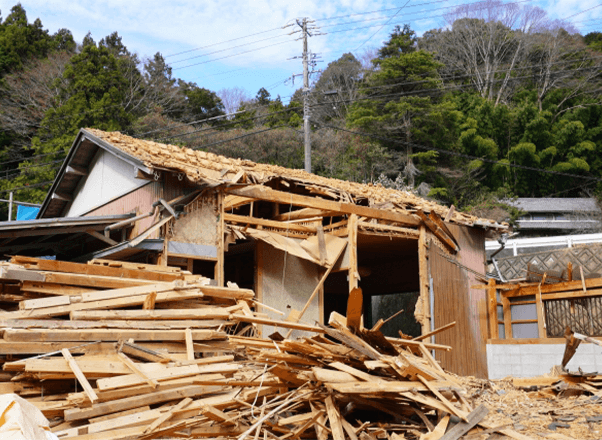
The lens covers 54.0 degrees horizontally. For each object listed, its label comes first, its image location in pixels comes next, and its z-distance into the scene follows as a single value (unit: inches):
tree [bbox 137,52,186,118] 1363.2
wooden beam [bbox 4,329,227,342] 250.2
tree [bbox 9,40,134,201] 1118.4
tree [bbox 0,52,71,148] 1220.5
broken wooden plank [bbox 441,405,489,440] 220.5
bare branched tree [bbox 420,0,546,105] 1722.4
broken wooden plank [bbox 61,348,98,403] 230.7
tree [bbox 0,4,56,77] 1304.1
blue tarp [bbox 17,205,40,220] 896.0
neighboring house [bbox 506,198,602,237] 1370.6
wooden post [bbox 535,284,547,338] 547.4
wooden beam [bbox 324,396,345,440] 217.5
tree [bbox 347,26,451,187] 1326.3
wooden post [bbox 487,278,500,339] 571.3
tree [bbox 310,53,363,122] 1749.5
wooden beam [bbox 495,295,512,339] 574.6
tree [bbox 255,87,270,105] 1789.6
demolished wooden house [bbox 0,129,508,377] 447.2
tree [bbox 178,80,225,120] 1546.5
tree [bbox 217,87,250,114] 1717.8
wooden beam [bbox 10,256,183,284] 301.3
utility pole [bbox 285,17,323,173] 1037.2
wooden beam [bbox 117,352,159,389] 246.2
